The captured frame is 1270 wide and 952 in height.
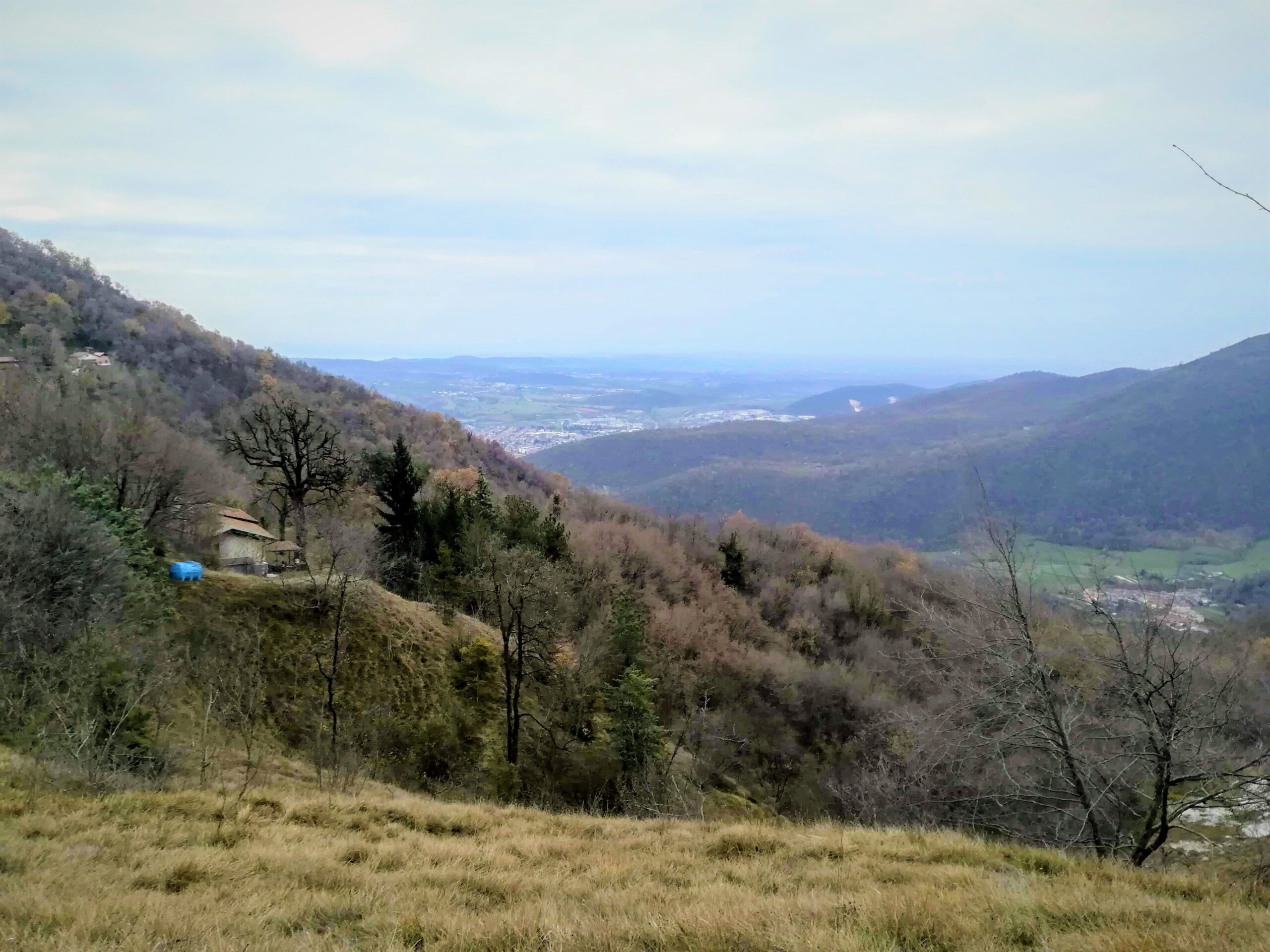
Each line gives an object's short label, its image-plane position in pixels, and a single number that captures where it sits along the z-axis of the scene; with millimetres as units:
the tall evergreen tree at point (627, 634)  25250
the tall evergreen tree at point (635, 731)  20203
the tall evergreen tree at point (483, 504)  30984
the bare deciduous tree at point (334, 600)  15008
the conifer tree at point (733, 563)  50250
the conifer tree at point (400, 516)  29500
